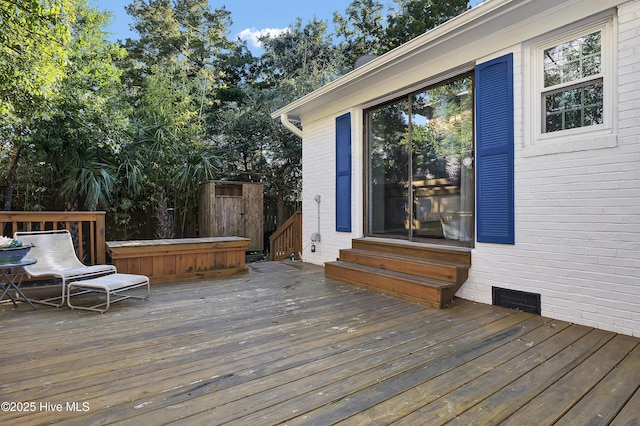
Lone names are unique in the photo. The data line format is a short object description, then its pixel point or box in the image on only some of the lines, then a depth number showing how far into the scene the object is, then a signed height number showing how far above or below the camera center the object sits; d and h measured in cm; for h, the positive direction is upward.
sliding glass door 387 +57
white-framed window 278 +110
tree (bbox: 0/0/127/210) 497 +122
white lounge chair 335 -52
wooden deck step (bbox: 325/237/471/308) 340 -67
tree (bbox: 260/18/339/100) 1005 +473
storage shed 684 +0
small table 299 -49
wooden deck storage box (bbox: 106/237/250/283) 429 -62
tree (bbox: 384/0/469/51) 1052 +604
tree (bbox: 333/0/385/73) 1106 +600
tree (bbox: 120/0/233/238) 634 +242
